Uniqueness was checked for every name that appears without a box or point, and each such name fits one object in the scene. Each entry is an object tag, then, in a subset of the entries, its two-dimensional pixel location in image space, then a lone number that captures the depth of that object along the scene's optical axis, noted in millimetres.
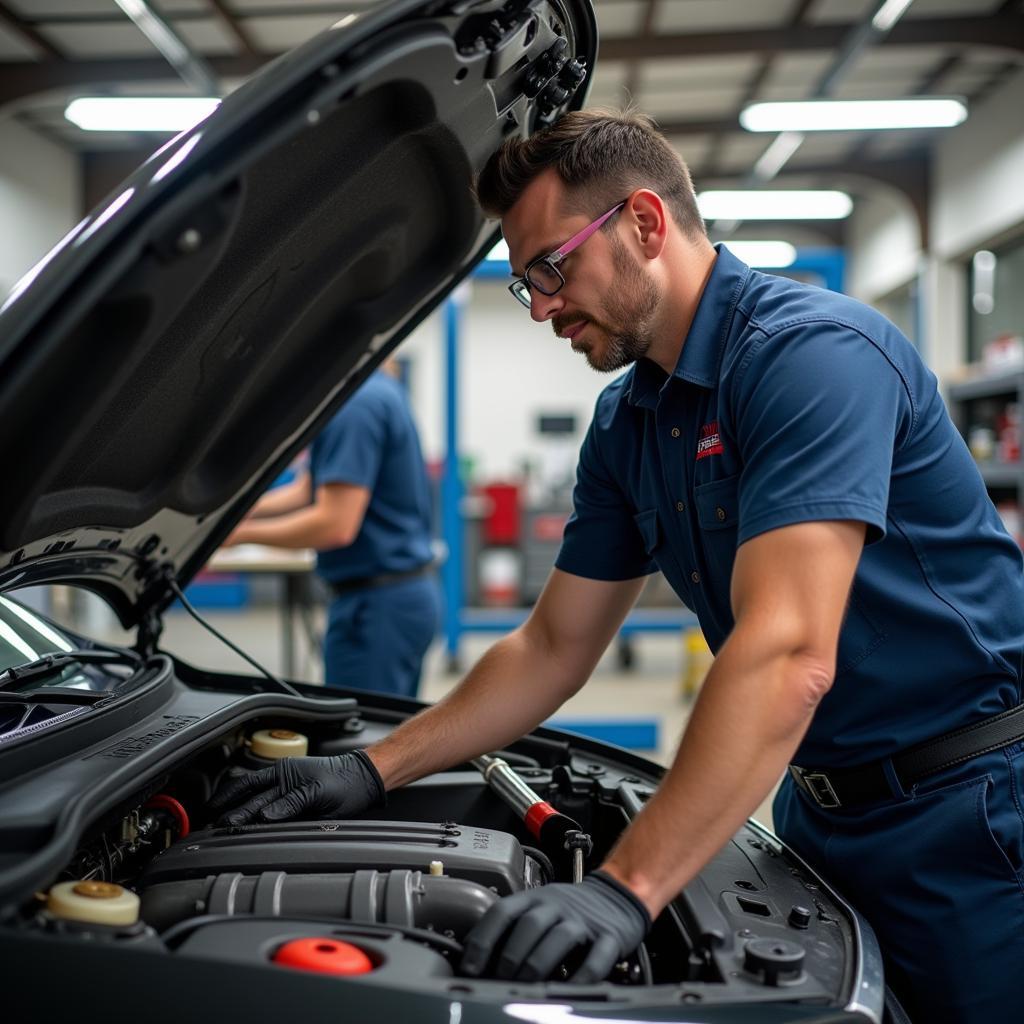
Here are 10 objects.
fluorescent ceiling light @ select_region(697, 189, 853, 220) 8320
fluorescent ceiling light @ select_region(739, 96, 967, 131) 6367
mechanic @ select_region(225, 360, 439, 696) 2658
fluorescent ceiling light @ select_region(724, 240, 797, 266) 10119
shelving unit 5320
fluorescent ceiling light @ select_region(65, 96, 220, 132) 6047
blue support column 5863
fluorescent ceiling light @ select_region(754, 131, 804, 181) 9070
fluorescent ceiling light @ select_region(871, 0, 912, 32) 6023
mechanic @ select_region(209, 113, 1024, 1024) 957
